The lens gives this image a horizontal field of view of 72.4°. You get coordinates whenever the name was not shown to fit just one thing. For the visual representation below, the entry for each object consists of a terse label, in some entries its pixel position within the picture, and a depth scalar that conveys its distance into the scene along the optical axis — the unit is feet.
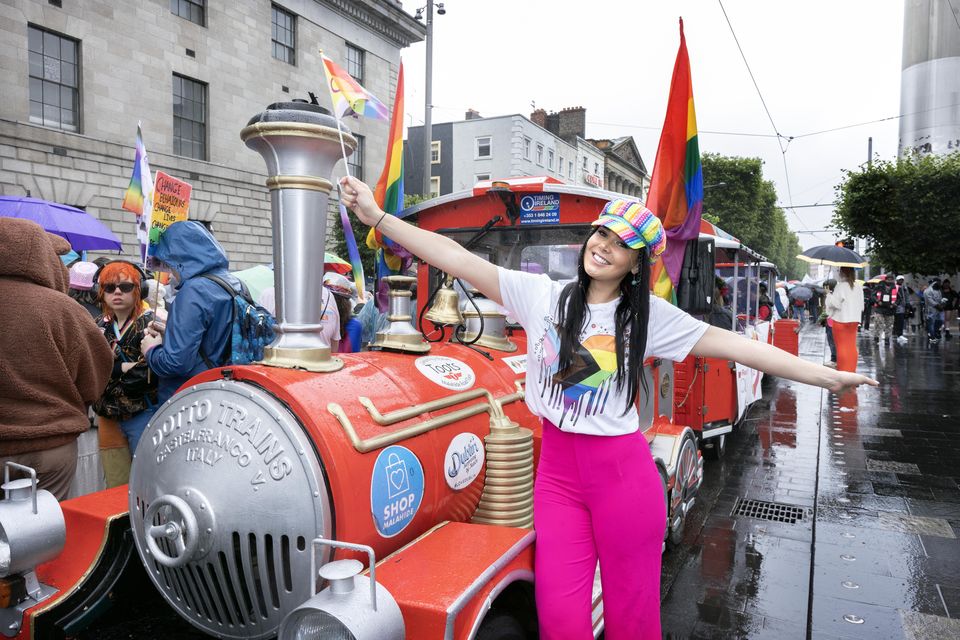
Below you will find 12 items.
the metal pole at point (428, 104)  53.16
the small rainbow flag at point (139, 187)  13.92
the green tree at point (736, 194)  154.92
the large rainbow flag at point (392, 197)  12.60
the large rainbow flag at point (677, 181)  12.52
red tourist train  6.31
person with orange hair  12.16
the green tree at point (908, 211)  57.62
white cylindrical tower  80.02
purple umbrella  26.63
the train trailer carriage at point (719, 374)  16.76
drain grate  17.06
